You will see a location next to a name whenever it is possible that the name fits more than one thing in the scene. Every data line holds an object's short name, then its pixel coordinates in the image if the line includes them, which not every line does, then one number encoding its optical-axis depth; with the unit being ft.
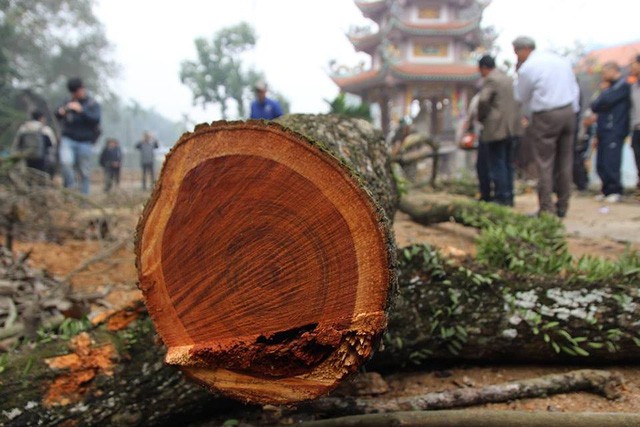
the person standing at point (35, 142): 18.62
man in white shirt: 13.43
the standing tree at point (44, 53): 59.21
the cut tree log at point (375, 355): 4.72
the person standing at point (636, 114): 16.67
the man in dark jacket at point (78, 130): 18.81
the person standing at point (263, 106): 17.15
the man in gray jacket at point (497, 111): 15.52
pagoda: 58.95
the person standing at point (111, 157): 34.14
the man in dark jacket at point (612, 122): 18.07
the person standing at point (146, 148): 39.19
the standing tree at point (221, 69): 96.73
